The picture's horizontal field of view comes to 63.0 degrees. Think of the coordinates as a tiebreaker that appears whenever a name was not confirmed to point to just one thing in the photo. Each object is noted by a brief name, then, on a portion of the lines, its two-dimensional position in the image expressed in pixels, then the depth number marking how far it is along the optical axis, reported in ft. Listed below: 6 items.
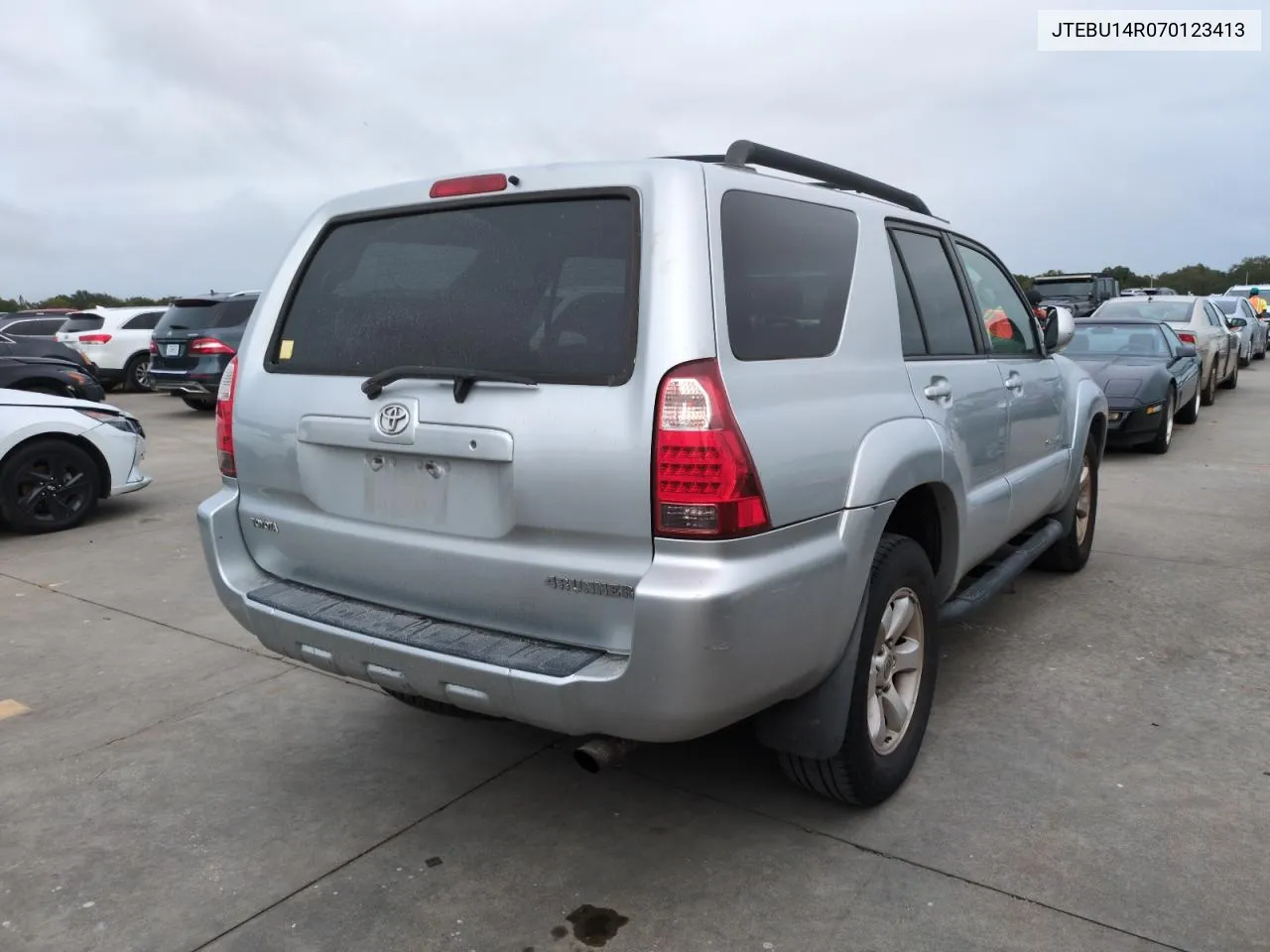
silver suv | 8.16
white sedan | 23.73
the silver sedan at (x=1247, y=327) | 68.95
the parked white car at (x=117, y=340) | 62.54
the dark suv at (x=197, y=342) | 47.32
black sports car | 33.50
